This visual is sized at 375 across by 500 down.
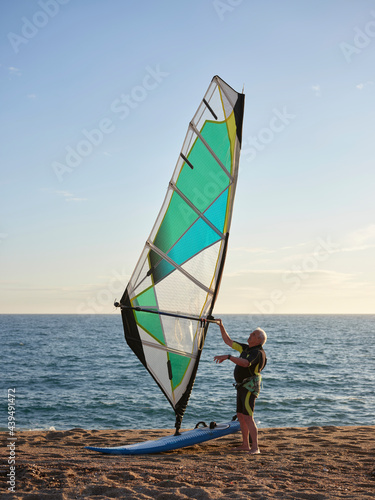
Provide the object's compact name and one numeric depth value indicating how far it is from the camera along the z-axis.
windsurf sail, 5.89
